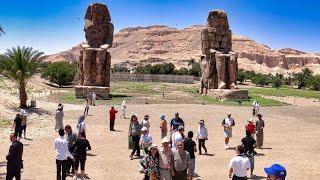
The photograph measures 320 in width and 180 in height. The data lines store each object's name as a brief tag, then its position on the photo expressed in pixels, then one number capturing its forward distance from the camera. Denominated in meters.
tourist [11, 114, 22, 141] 17.29
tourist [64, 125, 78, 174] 11.40
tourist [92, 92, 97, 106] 32.56
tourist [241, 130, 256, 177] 12.03
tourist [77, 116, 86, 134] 15.02
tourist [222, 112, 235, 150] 16.45
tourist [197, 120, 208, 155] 14.72
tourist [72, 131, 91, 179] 10.95
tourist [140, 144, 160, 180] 8.41
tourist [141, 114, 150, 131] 15.20
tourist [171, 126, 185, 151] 11.30
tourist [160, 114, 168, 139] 15.10
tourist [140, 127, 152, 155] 12.51
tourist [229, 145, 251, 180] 8.70
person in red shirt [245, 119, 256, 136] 15.57
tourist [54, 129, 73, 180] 10.45
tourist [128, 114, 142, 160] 14.22
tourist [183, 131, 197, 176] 10.69
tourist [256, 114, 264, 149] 16.56
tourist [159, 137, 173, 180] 8.41
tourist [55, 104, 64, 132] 19.31
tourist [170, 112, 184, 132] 15.00
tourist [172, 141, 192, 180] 8.52
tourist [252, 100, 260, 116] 29.40
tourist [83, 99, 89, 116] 26.74
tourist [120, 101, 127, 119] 26.77
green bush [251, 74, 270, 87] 95.53
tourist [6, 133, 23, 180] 9.96
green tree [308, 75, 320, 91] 89.47
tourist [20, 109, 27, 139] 18.27
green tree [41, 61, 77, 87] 58.52
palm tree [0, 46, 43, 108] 29.92
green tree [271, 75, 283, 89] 87.96
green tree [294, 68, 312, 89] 96.56
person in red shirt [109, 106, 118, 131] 21.14
